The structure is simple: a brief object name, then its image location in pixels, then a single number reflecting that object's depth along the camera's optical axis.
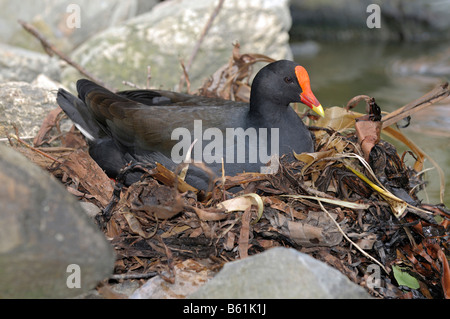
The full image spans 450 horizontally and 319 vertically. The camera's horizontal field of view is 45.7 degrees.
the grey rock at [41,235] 1.70
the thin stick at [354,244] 2.46
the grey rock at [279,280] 1.93
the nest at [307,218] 2.49
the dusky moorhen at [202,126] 2.85
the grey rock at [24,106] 3.55
